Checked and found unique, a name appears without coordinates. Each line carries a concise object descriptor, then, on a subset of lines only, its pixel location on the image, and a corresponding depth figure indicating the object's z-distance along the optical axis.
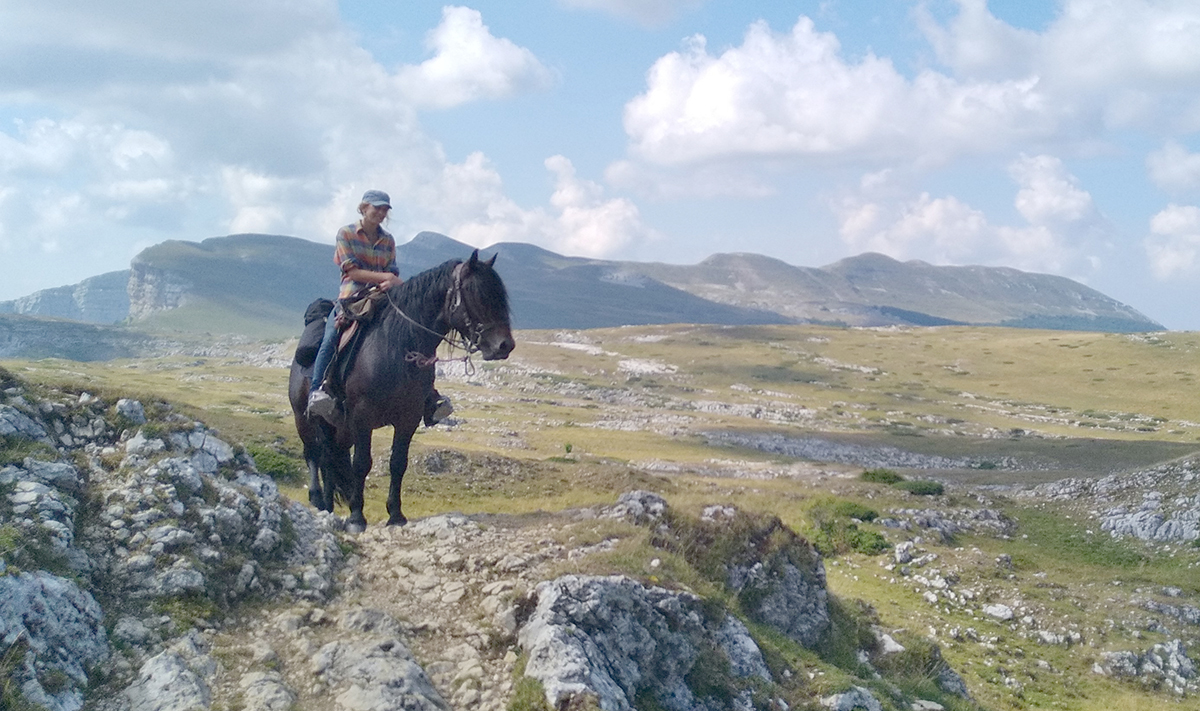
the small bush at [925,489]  29.39
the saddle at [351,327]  11.23
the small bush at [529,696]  7.28
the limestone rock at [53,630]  6.07
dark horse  9.93
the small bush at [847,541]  22.55
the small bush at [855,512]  24.81
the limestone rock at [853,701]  9.32
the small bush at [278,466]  21.09
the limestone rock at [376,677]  7.03
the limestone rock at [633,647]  7.70
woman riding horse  11.26
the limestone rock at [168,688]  6.43
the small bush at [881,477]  32.60
